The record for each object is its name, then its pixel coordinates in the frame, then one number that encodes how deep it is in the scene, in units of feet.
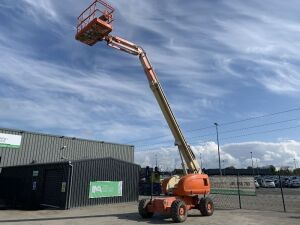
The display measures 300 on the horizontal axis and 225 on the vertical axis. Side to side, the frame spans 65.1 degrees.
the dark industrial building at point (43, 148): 78.01
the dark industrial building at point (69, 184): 60.85
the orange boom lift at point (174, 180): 40.55
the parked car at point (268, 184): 134.01
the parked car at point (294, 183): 133.73
